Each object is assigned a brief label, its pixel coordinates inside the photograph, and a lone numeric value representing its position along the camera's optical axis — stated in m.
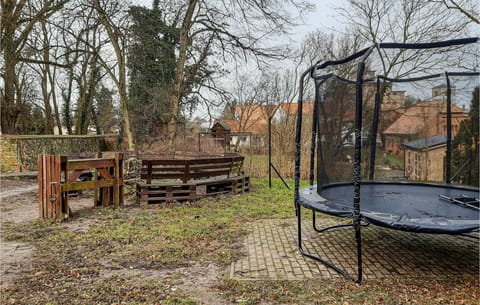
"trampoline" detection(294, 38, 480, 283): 2.84
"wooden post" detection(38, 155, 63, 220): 4.88
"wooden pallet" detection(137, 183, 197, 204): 6.32
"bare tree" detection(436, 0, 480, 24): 7.57
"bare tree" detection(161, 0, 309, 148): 10.65
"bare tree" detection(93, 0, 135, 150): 10.28
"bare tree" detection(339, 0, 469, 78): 7.87
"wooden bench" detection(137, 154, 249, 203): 6.37
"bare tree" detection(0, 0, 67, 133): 9.19
